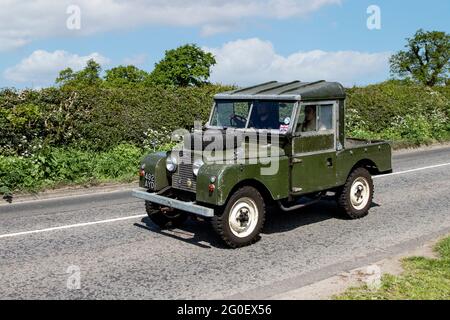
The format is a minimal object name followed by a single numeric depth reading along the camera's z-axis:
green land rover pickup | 7.19
